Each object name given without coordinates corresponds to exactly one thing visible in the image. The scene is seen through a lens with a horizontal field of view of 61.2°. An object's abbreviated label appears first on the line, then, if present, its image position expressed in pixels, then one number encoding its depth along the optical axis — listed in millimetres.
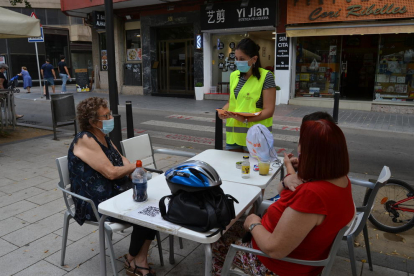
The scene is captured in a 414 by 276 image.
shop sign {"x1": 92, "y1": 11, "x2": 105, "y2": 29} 17219
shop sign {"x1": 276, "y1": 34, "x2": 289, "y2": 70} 13664
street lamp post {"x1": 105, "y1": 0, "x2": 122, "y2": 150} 5432
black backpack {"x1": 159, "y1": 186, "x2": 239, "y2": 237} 2094
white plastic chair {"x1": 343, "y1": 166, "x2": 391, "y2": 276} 2539
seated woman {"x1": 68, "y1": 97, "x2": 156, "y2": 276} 2850
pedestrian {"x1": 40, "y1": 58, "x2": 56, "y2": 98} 17922
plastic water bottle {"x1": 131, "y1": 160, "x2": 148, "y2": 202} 2480
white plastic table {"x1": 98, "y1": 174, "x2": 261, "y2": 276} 2113
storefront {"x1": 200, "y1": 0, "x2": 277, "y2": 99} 13789
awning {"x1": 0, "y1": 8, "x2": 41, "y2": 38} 6629
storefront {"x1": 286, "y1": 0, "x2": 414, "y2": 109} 11664
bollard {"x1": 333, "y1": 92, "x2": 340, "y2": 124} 9727
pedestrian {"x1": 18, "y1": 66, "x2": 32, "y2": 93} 19470
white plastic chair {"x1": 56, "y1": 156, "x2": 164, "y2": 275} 2638
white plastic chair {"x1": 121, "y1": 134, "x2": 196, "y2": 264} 3681
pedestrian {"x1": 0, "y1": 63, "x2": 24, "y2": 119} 11000
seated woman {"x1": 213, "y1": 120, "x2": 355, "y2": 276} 1810
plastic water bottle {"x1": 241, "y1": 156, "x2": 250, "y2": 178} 3027
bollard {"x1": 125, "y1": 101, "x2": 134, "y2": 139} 6254
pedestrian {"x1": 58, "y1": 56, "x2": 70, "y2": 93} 18781
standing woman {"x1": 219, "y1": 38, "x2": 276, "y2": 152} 3570
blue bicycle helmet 2139
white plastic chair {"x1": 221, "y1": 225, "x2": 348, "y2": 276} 1916
